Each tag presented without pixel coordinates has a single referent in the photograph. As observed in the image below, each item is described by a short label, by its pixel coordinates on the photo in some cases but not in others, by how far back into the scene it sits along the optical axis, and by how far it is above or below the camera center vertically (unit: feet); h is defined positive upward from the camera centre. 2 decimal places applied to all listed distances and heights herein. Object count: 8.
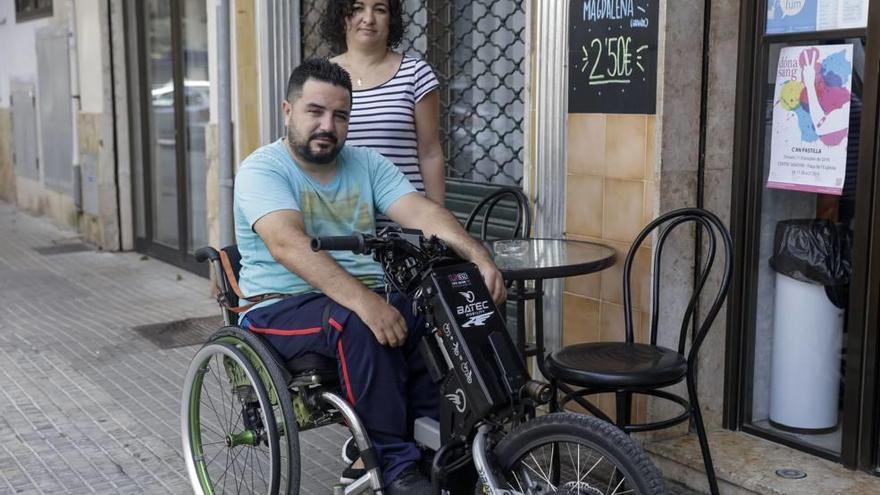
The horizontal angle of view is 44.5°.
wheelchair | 8.61 -2.56
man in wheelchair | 10.09 -1.45
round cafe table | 11.37 -1.62
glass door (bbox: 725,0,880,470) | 12.27 -1.40
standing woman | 13.80 +0.23
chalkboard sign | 13.44 +0.75
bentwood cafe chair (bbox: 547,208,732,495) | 10.85 -2.59
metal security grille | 17.69 +0.66
